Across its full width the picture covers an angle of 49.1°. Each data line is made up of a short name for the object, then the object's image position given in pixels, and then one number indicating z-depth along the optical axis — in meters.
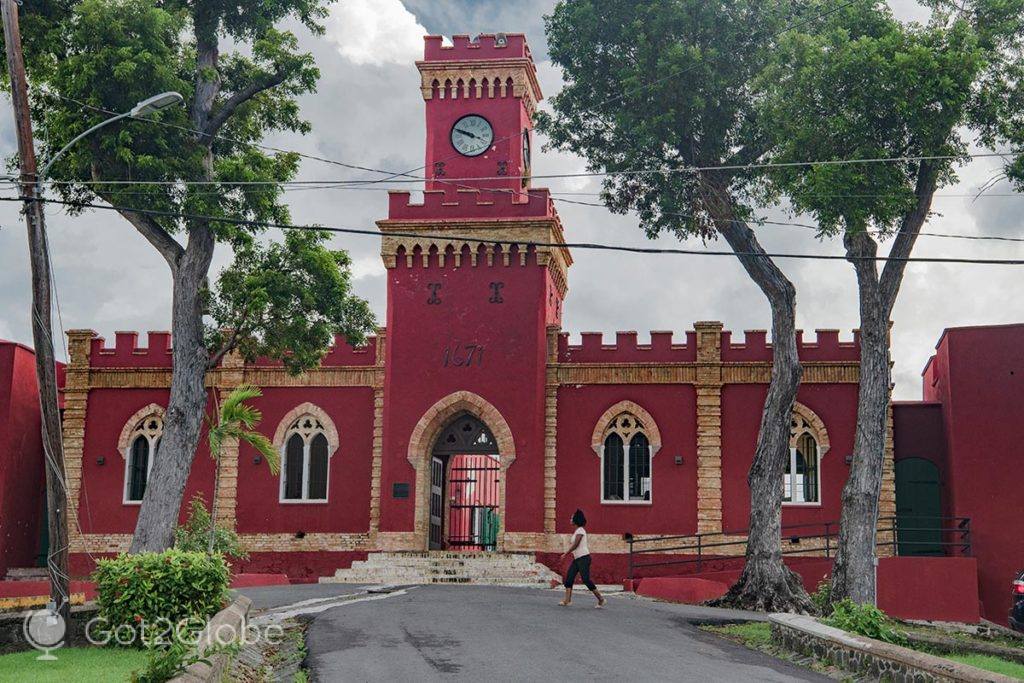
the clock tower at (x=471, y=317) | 26.89
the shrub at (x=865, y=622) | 12.54
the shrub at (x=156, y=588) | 12.45
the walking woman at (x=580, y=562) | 17.45
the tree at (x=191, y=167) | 20.67
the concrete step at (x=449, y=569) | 24.75
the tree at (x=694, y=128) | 20.89
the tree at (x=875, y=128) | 18.56
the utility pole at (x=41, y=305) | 14.24
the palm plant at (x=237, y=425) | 20.83
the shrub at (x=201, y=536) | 23.77
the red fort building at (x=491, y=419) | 26.81
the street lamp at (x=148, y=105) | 13.90
